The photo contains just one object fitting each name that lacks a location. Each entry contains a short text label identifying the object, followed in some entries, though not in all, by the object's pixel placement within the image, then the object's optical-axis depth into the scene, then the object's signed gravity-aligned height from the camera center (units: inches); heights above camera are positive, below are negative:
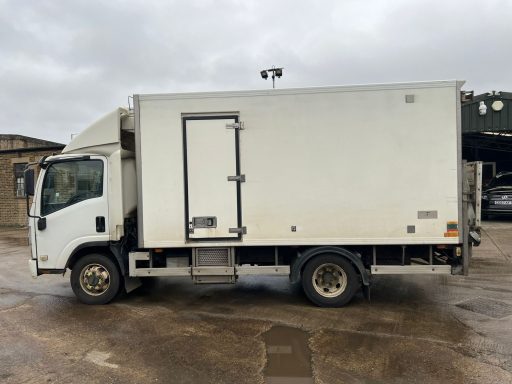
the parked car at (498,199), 612.1 -26.3
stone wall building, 789.9 +7.8
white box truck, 222.7 -1.7
